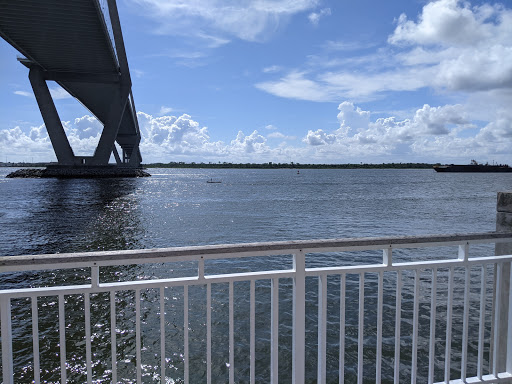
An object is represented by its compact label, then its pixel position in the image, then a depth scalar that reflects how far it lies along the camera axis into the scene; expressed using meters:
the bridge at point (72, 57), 29.89
